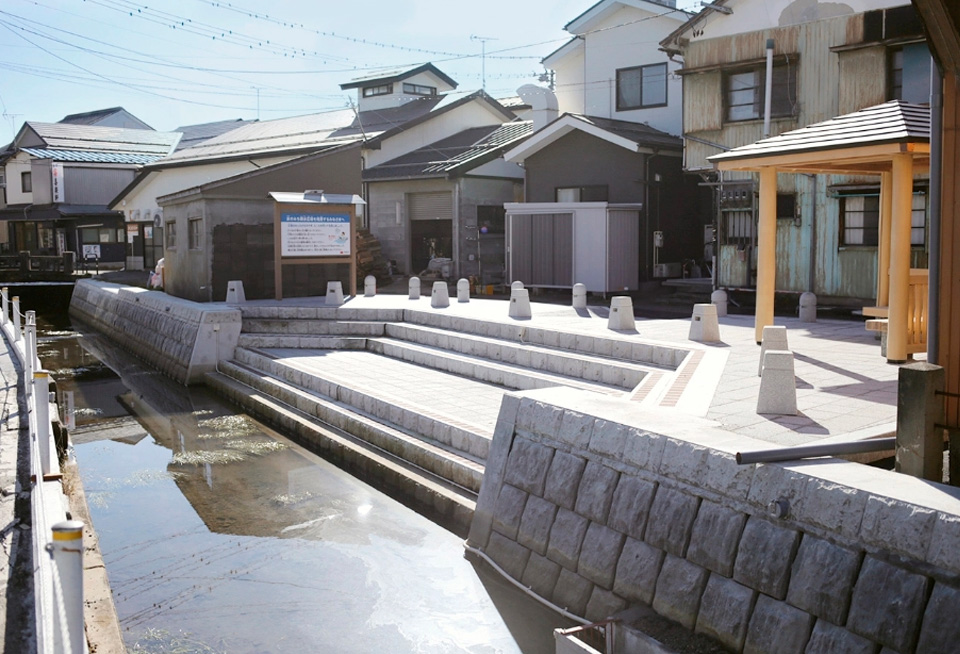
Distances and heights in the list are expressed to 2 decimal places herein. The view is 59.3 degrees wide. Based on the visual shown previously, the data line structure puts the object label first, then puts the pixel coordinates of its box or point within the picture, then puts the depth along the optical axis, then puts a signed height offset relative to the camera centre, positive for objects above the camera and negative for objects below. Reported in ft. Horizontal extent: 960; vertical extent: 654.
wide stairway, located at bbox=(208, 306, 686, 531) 32.53 -6.25
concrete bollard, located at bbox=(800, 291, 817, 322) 50.19 -3.08
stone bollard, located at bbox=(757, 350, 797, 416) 24.68 -3.80
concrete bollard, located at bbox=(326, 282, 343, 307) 64.08 -2.60
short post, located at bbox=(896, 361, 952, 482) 17.31 -3.53
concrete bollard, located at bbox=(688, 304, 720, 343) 40.88 -3.36
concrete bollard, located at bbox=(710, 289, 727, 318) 53.83 -2.88
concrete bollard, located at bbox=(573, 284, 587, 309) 59.63 -2.70
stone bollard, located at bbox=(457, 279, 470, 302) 65.51 -2.50
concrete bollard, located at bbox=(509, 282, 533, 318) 53.88 -3.04
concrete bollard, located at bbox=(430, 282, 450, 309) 60.70 -2.82
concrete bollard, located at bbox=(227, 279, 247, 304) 64.28 -2.47
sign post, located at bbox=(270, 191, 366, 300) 65.00 +2.36
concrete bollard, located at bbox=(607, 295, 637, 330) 46.26 -3.20
